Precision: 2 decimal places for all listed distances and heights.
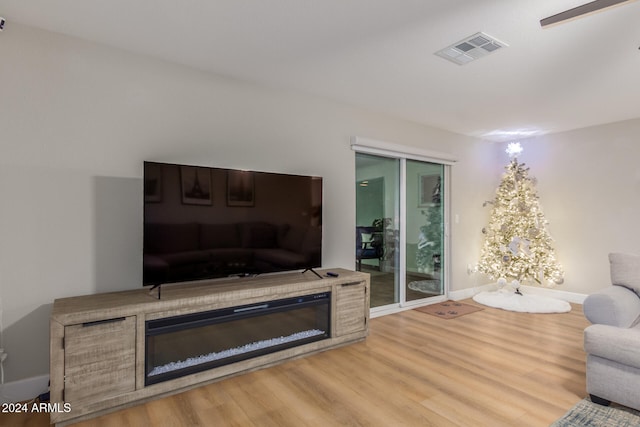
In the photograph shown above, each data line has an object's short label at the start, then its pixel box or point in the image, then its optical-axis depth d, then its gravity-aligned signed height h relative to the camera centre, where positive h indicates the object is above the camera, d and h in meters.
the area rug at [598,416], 1.94 -1.21
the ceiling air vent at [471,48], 2.34 +1.24
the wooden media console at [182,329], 1.92 -0.81
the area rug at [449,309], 4.20 -1.23
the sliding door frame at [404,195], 4.03 +0.28
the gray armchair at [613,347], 2.02 -0.81
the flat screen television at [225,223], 2.36 -0.06
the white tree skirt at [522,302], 4.37 -1.20
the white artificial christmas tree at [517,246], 4.72 -0.44
